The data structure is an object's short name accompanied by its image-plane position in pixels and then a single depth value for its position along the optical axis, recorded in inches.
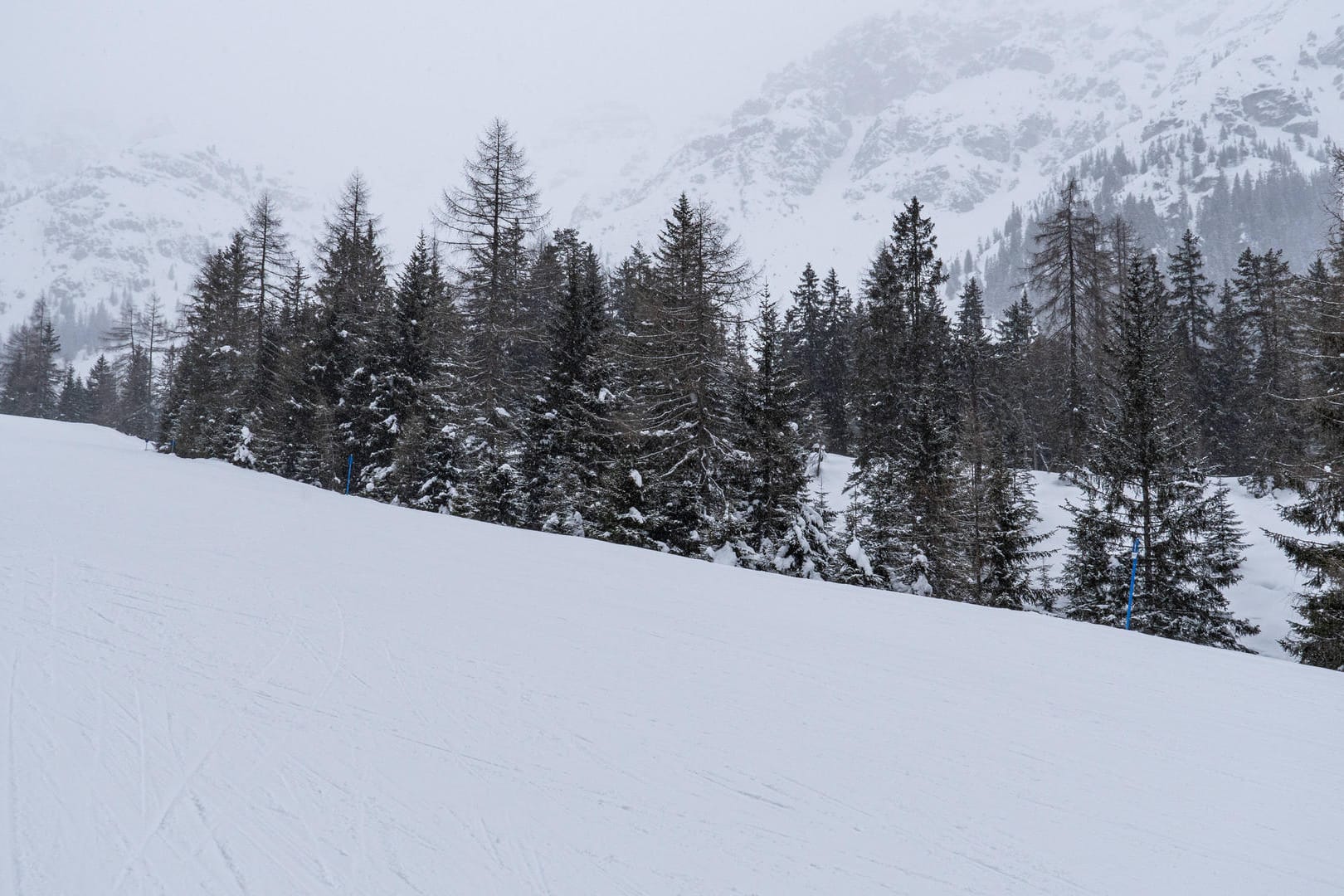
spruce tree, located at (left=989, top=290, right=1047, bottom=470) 1406.3
